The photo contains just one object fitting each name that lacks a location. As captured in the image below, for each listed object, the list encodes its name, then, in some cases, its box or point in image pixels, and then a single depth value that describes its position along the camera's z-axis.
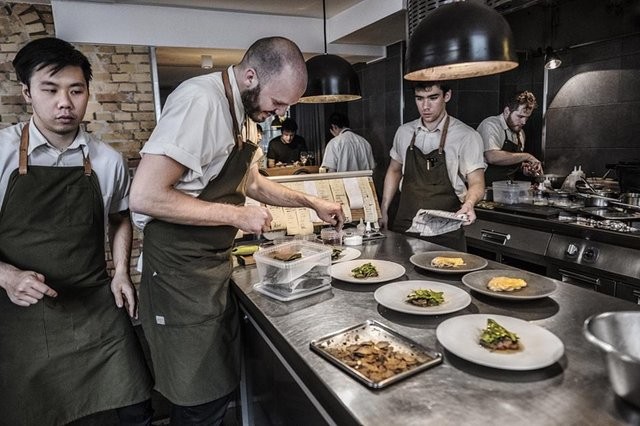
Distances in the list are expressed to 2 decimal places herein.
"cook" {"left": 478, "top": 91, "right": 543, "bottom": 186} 3.99
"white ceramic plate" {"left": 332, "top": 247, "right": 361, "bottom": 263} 2.03
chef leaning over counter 1.47
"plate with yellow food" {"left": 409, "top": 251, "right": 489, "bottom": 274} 1.77
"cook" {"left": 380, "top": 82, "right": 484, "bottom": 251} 2.78
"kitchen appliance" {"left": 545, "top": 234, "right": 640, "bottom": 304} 2.45
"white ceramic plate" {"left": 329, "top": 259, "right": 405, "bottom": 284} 1.69
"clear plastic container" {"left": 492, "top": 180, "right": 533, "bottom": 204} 3.51
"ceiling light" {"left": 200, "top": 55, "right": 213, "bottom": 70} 5.51
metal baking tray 1.03
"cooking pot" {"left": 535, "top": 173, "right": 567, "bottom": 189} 3.93
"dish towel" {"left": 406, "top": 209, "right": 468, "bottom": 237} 2.52
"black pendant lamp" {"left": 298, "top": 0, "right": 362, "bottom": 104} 2.78
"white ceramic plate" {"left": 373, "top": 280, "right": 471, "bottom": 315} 1.35
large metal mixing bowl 0.90
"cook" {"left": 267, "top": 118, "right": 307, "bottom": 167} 7.41
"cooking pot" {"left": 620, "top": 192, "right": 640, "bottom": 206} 2.83
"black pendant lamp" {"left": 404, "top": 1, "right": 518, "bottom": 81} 1.53
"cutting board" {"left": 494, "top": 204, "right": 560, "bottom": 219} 3.05
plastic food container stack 1.61
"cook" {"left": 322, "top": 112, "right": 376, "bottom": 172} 5.34
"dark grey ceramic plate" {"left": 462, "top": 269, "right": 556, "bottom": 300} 1.44
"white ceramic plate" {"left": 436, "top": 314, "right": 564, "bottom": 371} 1.02
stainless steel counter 0.90
